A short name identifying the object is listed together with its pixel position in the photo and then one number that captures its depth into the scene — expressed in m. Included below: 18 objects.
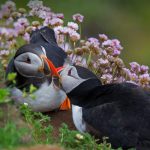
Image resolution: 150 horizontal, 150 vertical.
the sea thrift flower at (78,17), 19.02
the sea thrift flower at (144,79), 18.37
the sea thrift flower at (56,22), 18.86
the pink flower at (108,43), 18.53
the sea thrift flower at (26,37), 18.92
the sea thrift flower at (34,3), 19.17
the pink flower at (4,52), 18.58
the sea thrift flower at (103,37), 18.72
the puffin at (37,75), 16.75
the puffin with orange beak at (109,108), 15.14
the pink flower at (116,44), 18.62
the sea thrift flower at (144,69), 18.66
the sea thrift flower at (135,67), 18.75
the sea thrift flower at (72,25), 18.49
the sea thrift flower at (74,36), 18.33
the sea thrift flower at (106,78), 18.36
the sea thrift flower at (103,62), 18.30
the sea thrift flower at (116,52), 18.50
